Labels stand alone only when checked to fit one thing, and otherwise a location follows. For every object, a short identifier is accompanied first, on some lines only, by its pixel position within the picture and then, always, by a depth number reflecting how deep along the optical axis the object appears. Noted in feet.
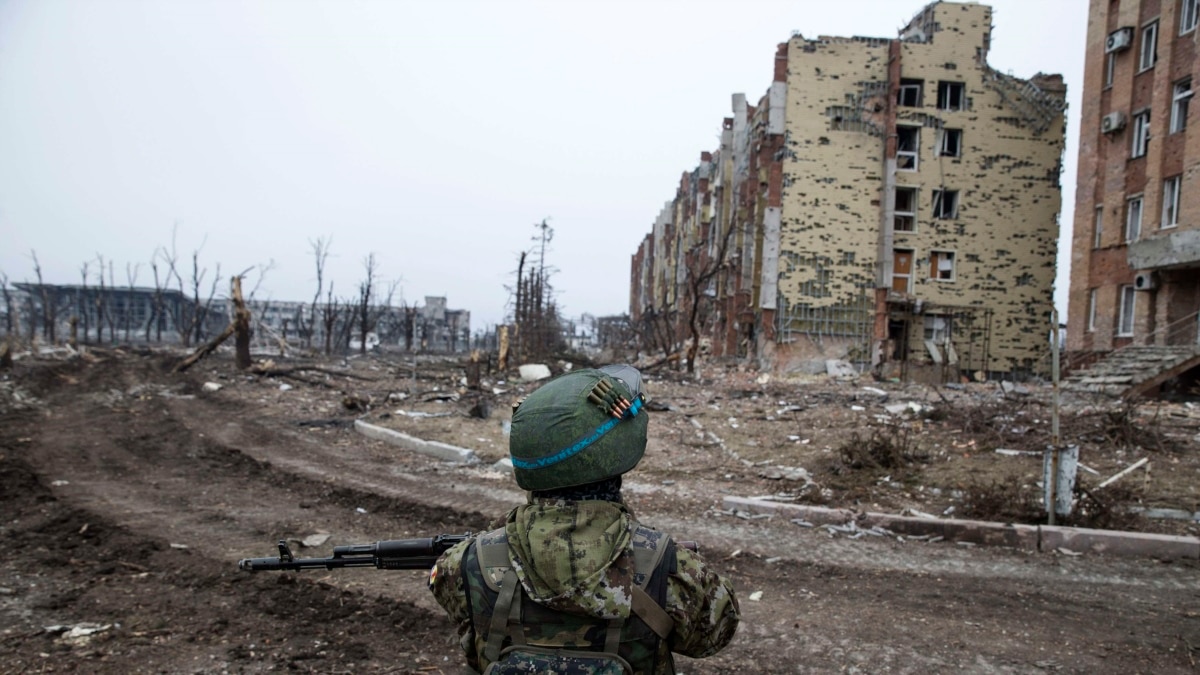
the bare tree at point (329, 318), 121.05
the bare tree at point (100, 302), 136.77
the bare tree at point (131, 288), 176.92
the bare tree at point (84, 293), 151.87
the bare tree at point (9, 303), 118.60
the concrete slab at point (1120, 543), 20.24
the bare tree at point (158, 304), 149.18
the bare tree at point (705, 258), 110.31
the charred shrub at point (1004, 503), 23.15
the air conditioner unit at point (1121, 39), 67.87
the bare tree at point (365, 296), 121.08
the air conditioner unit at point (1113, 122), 68.95
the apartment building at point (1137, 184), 61.26
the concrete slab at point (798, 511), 23.76
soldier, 5.45
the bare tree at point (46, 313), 124.48
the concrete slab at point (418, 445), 35.09
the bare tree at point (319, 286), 137.88
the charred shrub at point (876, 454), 29.66
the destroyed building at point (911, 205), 86.02
